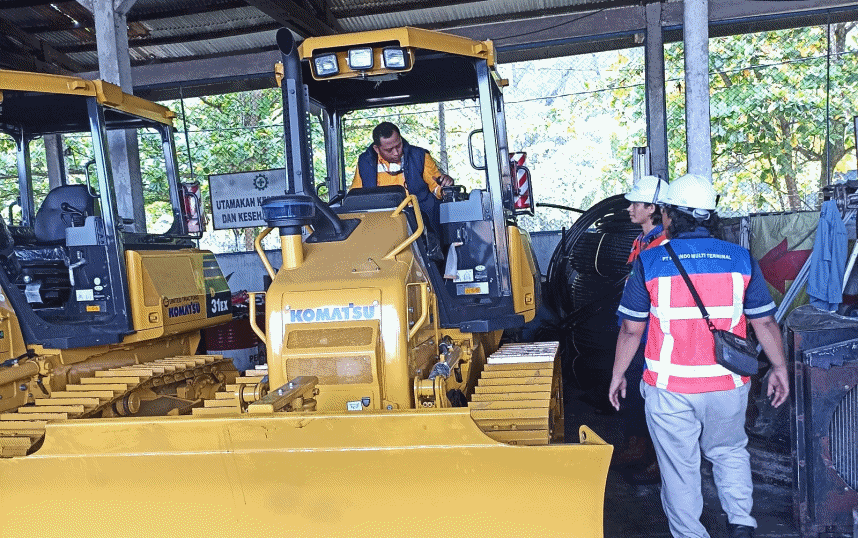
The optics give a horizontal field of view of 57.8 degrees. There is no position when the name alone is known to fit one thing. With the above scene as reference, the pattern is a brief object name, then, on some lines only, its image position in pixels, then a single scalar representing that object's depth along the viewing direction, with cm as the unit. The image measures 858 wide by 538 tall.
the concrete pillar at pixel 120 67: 773
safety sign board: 1166
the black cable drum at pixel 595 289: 765
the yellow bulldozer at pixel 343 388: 325
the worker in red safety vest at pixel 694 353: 372
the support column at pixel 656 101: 964
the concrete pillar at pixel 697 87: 621
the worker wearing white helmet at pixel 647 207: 508
